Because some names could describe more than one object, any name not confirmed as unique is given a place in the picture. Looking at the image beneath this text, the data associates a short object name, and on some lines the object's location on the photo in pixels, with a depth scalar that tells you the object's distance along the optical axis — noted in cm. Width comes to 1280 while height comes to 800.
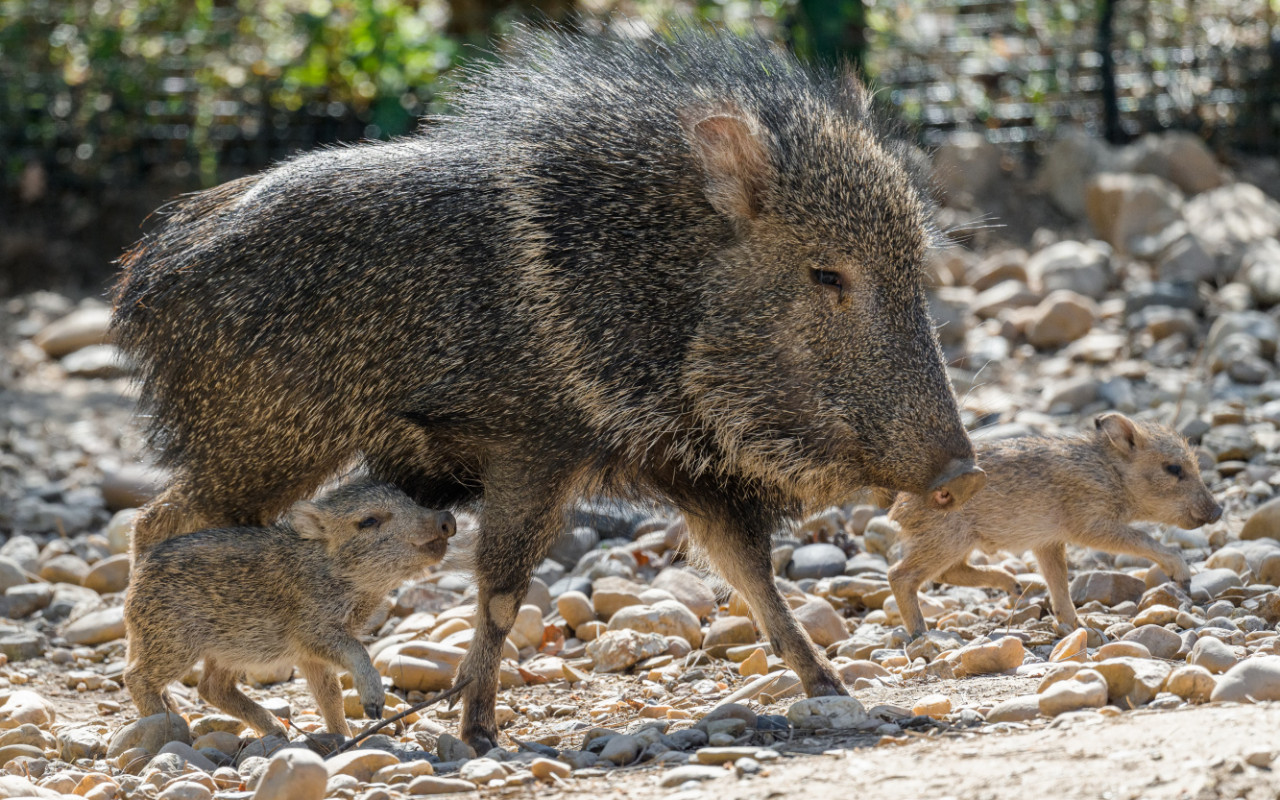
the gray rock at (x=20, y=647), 1145
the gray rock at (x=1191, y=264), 1789
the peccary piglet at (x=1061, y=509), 1019
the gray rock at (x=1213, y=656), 810
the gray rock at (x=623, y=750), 784
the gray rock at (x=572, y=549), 1272
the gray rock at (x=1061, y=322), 1695
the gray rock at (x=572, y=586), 1185
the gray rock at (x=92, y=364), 1936
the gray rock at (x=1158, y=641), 887
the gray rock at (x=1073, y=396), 1491
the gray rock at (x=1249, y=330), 1546
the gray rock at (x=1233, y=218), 1834
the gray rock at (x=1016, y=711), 766
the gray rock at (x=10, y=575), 1265
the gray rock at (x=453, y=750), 835
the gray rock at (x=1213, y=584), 1010
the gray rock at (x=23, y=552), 1337
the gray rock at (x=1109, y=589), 1072
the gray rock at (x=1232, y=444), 1296
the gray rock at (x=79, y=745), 909
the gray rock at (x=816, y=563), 1185
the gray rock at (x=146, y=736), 904
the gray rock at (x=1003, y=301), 1805
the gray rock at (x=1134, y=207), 1952
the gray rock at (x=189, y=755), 870
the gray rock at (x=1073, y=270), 1825
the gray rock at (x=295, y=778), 688
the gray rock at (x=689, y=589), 1130
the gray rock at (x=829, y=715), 793
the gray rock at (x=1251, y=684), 727
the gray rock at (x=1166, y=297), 1712
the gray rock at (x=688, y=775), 700
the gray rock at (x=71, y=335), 1987
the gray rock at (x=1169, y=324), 1636
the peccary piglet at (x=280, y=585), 915
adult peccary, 864
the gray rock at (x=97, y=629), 1173
